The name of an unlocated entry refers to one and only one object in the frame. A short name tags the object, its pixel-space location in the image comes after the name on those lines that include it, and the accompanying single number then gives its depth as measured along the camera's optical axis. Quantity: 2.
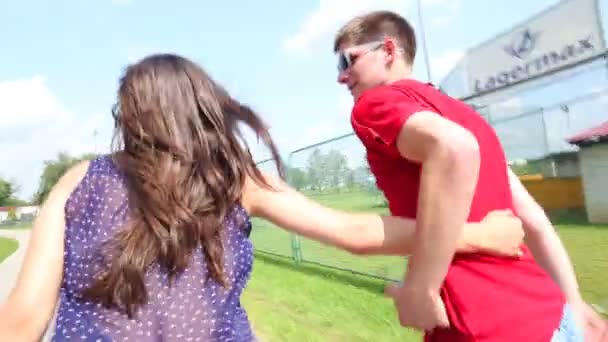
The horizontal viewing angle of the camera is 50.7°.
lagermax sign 13.31
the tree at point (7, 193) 107.62
